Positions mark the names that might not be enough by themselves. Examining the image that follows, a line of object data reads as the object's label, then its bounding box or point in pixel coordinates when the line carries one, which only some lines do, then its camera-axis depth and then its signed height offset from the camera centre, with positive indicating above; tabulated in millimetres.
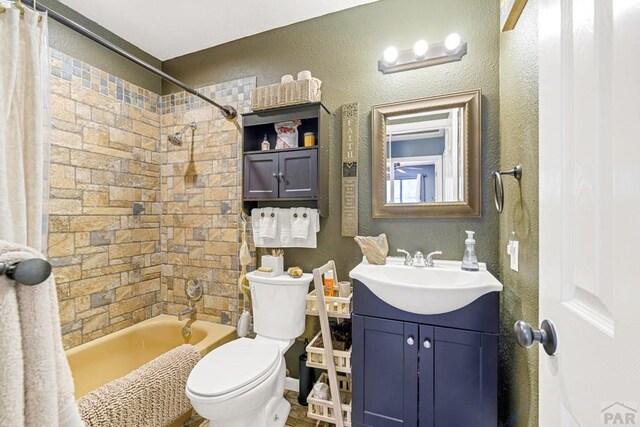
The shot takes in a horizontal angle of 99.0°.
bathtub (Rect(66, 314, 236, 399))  1835 -1008
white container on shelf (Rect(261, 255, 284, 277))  1912 -363
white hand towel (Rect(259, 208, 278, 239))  1973 -87
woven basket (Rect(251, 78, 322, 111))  1780 +790
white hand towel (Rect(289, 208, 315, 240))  1882 -78
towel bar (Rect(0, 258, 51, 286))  491 -104
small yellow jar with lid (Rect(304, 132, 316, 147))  1844 +491
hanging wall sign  1848 +285
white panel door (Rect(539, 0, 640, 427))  384 -3
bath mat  1221 -898
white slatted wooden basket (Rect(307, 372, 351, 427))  1556 -1143
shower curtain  803 +284
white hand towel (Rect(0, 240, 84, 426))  491 -270
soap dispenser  1487 -256
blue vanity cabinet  1230 -742
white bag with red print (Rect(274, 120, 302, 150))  1932 +548
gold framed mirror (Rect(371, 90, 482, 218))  1583 +330
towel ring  1182 +124
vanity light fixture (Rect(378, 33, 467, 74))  1607 +955
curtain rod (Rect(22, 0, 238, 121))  1106 +860
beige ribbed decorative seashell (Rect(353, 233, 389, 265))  1673 -227
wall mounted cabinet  1795 +319
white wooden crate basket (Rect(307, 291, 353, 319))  1571 -551
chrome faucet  1587 -290
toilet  1264 -811
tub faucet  2232 -818
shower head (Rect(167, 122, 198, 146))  2229 +650
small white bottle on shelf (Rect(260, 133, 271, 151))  1967 +480
